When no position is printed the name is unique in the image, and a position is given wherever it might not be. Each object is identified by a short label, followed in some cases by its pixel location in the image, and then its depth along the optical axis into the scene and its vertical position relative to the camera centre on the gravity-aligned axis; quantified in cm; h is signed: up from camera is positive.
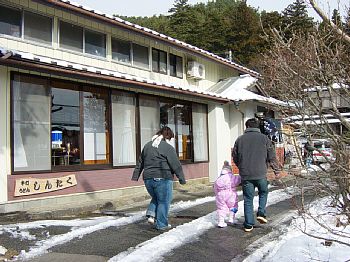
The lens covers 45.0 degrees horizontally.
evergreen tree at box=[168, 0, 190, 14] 4059 +1471
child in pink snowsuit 735 -69
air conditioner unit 1538 +313
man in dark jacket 707 -14
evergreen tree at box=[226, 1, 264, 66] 3281 +966
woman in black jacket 716 -30
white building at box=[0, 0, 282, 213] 874 +131
